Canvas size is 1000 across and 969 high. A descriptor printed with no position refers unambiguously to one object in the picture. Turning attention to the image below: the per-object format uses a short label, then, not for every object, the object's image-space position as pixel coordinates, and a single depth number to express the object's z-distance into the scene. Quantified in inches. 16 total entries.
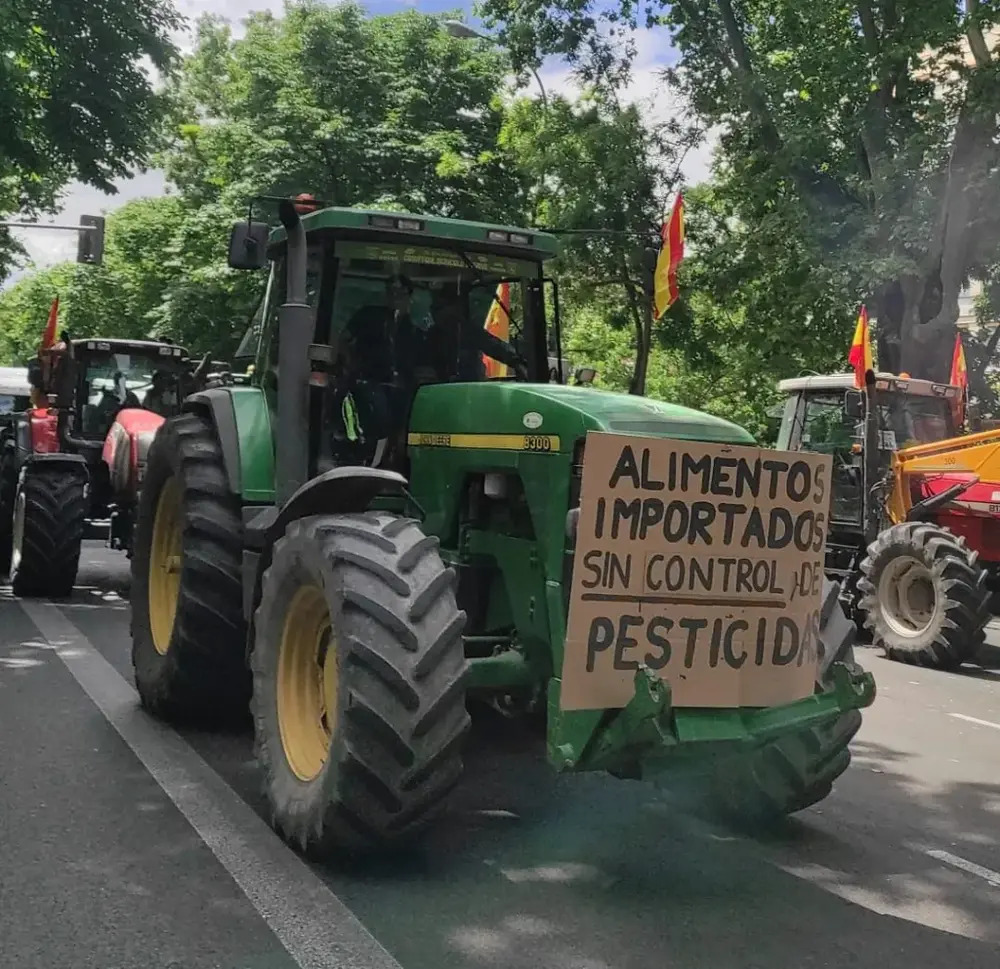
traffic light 787.2
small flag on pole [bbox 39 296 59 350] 572.3
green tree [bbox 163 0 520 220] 936.9
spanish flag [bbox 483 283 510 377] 240.6
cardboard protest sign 166.2
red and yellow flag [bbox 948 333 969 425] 583.8
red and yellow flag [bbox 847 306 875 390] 454.9
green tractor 163.0
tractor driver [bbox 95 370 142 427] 500.7
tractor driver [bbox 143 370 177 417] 497.4
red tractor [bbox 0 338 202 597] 422.0
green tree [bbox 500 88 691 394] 871.7
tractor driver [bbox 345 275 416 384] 229.5
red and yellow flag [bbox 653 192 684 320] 533.6
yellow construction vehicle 399.9
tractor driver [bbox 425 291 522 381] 230.2
